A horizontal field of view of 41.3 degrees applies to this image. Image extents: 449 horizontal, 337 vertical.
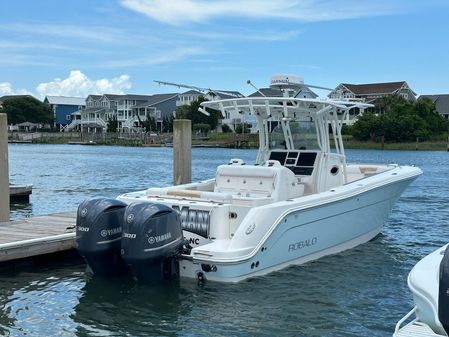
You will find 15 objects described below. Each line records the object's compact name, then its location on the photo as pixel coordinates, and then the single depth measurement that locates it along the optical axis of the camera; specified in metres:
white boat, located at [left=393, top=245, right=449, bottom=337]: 4.42
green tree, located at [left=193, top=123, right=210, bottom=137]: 88.25
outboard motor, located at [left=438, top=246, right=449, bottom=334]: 4.39
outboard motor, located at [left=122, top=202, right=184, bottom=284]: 7.56
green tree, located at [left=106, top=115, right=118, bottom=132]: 104.06
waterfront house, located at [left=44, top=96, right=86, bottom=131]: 122.86
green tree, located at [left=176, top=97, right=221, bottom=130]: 83.81
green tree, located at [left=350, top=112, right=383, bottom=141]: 71.50
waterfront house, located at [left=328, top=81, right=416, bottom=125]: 88.69
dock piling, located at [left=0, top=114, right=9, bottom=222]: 11.88
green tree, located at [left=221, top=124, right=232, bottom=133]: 90.21
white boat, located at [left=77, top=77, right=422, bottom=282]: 8.29
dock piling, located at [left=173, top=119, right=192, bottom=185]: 14.48
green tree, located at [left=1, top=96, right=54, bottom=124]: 115.50
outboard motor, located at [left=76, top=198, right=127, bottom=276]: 7.98
